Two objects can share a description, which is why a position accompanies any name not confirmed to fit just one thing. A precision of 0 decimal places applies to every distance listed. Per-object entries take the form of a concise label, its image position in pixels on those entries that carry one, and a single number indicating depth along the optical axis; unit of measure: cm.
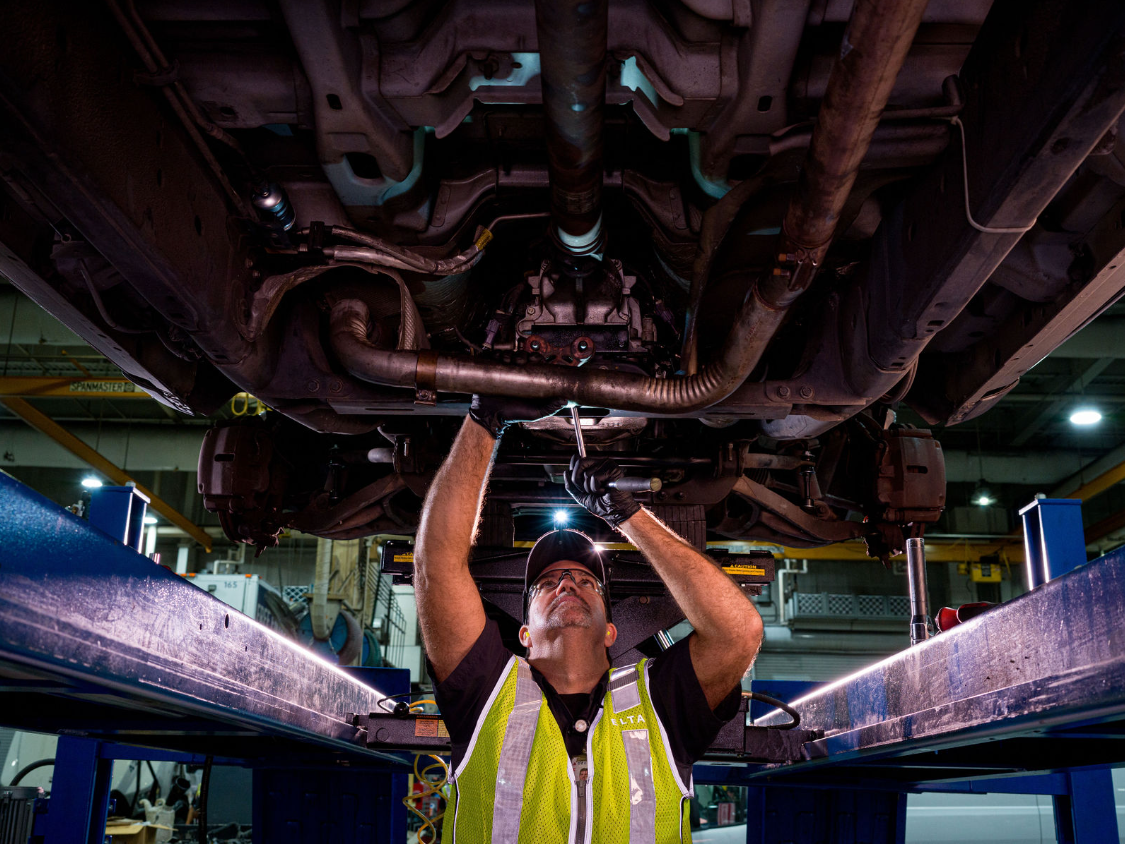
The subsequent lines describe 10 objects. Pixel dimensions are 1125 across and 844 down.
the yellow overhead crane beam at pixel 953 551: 1598
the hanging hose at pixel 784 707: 279
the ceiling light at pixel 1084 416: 1089
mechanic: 203
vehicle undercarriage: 191
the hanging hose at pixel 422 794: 397
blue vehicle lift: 126
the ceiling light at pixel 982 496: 1416
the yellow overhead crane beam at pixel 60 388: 1112
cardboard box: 584
